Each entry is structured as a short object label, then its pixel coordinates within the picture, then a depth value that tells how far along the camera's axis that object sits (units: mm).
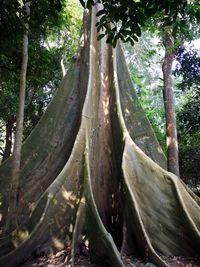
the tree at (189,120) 5432
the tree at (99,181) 2810
